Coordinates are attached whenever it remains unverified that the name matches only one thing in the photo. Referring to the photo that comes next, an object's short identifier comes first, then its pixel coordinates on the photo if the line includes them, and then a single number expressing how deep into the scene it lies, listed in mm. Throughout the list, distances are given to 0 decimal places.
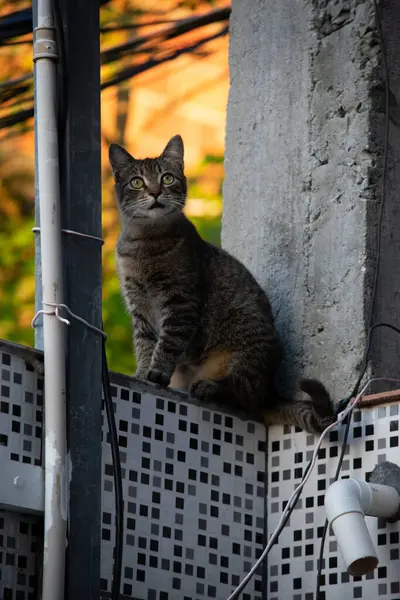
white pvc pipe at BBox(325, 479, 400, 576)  6773
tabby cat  8883
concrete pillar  8492
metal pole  6688
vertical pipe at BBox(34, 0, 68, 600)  6523
